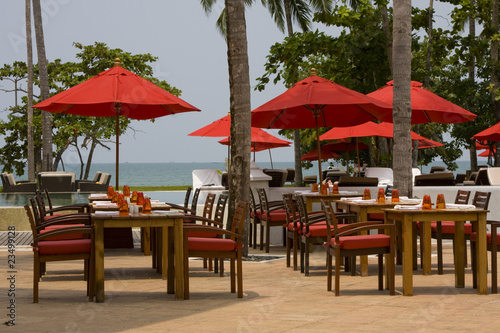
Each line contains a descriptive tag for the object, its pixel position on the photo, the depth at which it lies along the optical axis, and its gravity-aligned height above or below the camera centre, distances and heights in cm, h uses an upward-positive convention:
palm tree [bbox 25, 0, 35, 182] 3276 +481
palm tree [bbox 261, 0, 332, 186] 2947 +727
